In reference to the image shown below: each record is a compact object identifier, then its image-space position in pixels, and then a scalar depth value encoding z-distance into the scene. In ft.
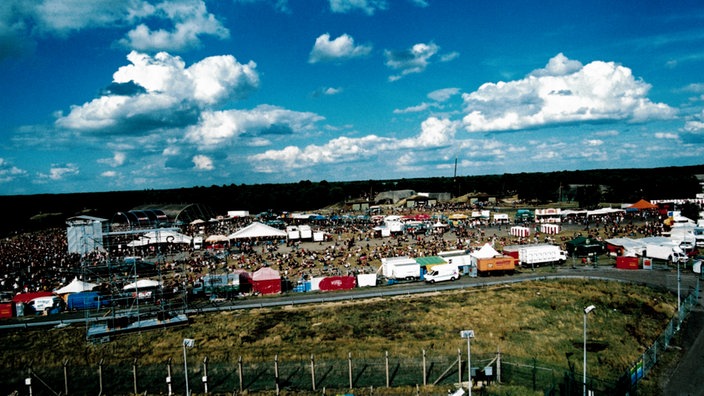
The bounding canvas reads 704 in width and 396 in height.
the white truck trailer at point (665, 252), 156.35
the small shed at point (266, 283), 140.46
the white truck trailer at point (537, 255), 161.89
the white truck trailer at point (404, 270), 147.95
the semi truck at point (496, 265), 151.02
